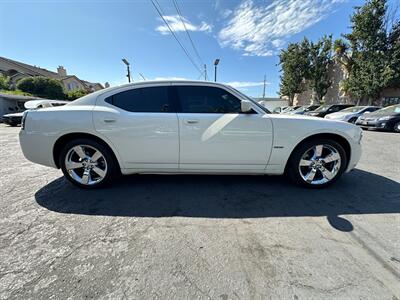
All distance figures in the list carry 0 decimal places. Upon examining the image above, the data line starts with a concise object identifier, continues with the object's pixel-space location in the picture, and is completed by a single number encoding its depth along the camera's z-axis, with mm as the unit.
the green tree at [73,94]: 30647
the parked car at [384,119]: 9391
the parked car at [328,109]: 14211
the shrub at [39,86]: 27391
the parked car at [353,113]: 11703
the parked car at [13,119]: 13795
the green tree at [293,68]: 25641
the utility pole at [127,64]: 15823
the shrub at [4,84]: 26664
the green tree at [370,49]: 17125
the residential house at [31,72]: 36188
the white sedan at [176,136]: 2785
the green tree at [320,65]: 24125
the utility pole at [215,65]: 13484
